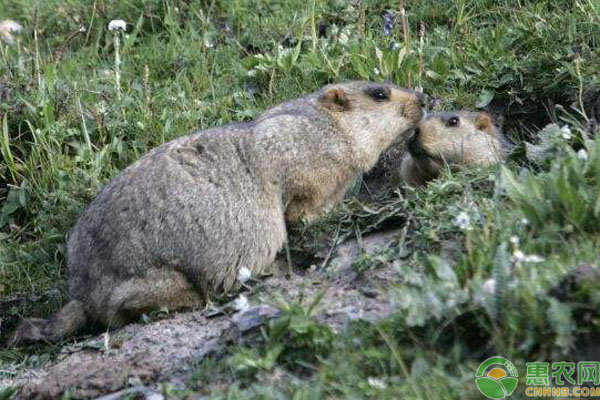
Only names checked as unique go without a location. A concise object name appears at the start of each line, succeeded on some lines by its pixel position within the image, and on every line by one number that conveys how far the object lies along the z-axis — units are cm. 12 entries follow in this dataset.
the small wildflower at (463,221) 995
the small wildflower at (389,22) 1595
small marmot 1378
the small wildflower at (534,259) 873
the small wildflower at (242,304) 1046
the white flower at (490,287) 845
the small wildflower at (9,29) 1873
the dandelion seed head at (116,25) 1678
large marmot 1207
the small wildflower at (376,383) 827
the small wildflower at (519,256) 877
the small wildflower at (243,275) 1141
